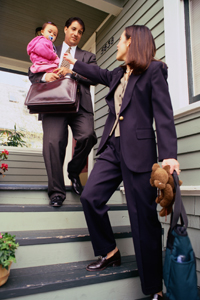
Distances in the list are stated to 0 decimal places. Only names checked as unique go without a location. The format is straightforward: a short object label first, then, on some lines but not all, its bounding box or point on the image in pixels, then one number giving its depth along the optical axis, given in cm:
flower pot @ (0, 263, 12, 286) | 124
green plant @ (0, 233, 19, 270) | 122
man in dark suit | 198
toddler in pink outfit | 204
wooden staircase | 133
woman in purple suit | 135
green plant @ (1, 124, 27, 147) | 439
